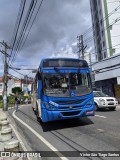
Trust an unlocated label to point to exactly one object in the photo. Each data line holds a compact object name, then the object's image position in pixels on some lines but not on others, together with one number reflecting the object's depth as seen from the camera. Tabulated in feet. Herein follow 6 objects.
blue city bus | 18.01
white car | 32.53
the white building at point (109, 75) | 48.19
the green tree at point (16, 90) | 134.88
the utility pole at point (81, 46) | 59.57
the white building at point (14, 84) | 156.44
